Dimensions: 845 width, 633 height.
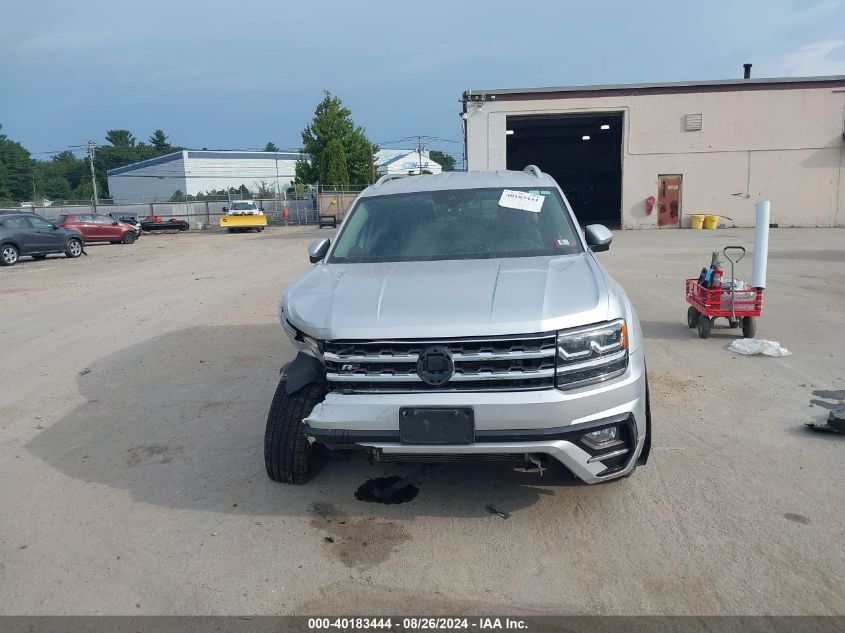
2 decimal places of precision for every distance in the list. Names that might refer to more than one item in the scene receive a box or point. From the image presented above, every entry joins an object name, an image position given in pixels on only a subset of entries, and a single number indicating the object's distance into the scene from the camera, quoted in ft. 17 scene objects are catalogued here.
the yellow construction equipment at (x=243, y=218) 123.13
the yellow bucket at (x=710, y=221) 94.79
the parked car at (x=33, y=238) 67.92
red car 97.14
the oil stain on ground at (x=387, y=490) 13.58
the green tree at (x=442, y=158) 409.53
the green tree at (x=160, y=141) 410.31
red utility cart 25.39
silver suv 11.15
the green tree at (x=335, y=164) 150.61
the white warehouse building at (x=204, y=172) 275.59
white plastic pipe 25.11
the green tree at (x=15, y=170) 277.23
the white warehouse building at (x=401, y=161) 275.02
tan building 93.81
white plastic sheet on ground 23.70
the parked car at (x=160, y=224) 130.21
